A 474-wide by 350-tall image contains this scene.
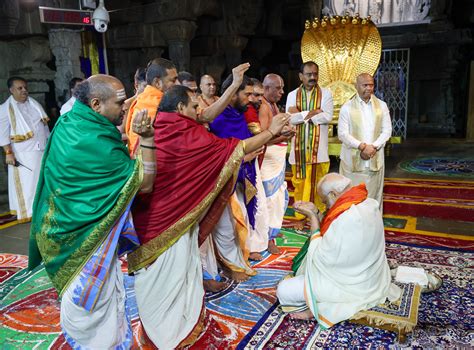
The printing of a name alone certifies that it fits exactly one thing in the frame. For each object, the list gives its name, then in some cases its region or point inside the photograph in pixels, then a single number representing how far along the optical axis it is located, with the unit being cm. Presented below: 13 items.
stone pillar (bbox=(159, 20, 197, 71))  872
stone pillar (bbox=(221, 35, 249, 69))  1009
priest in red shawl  251
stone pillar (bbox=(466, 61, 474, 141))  1083
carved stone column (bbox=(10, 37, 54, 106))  718
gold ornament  834
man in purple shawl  354
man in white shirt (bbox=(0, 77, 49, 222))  557
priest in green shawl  212
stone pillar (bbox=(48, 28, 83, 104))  707
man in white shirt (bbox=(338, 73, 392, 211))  463
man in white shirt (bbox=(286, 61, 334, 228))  505
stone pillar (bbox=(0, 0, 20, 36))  644
